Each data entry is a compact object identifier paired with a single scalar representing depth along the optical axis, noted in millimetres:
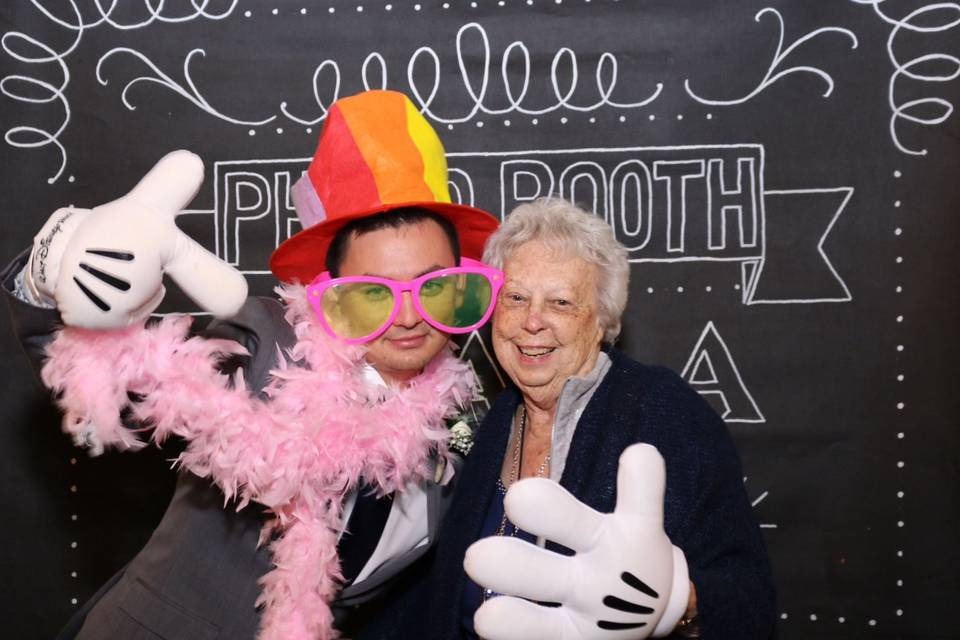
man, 1453
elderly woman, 1361
